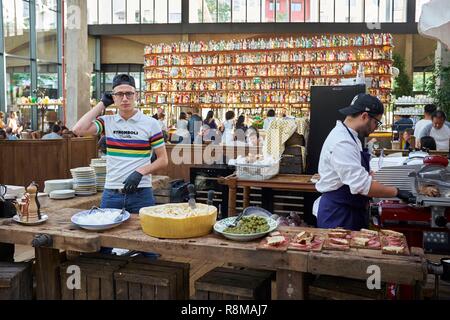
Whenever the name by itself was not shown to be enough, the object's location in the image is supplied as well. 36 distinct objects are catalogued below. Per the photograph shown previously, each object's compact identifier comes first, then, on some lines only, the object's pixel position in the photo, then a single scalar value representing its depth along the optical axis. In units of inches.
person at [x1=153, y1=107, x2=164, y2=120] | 509.4
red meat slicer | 101.7
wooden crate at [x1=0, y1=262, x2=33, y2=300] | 94.3
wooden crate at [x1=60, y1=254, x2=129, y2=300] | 93.9
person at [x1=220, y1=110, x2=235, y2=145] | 287.6
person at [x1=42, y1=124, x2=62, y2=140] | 302.5
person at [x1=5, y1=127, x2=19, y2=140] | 371.5
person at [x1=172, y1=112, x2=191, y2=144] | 321.1
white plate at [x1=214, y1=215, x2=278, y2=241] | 87.2
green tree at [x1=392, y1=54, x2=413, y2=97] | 637.9
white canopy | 123.4
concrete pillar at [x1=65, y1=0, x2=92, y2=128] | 445.7
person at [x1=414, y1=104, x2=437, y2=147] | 277.6
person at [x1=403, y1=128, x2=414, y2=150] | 250.8
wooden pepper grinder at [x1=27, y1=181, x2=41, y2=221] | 101.5
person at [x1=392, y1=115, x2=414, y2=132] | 367.6
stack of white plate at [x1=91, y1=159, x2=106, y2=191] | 151.7
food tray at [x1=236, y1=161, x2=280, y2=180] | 178.1
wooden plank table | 77.7
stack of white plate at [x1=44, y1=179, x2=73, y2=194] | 143.9
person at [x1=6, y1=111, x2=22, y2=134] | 464.8
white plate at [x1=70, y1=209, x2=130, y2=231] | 93.9
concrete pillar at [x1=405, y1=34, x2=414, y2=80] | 686.5
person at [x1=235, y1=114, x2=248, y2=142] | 291.9
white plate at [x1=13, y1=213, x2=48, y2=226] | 100.3
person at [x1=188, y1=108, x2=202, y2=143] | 412.8
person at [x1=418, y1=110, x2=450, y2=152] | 251.6
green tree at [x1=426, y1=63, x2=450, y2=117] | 359.2
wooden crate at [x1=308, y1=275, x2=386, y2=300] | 82.9
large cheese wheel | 88.7
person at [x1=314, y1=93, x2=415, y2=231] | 105.3
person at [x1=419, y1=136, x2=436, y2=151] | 218.1
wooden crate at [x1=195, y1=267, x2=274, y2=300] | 86.2
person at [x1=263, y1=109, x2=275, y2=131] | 391.0
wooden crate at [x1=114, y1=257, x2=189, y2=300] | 90.0
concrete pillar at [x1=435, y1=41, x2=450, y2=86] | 465.1
